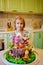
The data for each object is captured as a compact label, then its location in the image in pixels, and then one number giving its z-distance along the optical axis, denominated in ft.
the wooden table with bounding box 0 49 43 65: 4.07
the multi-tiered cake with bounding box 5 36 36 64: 4.02
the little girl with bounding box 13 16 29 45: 4.09
